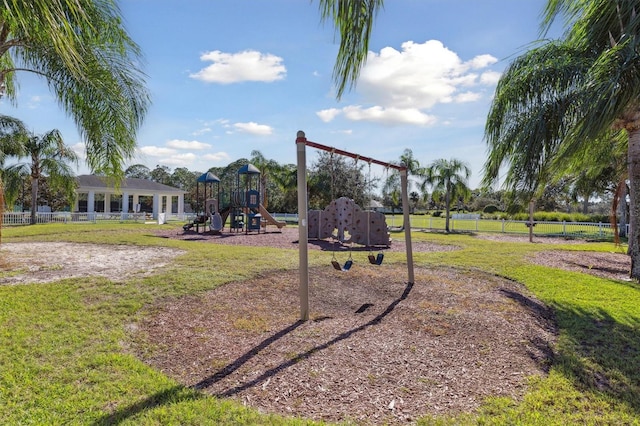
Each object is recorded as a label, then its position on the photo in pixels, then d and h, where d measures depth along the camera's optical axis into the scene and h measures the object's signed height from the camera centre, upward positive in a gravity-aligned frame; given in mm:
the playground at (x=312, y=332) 2967 -1447
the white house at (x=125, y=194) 30375 +1424
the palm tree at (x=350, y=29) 1874 +929
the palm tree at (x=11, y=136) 18344 +3653
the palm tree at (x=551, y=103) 7078 +2182
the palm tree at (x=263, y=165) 36344 +4354
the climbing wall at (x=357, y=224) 13352 -506
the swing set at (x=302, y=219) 4777 -119
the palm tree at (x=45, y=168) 21297 +2449
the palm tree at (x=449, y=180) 26172 +2138
